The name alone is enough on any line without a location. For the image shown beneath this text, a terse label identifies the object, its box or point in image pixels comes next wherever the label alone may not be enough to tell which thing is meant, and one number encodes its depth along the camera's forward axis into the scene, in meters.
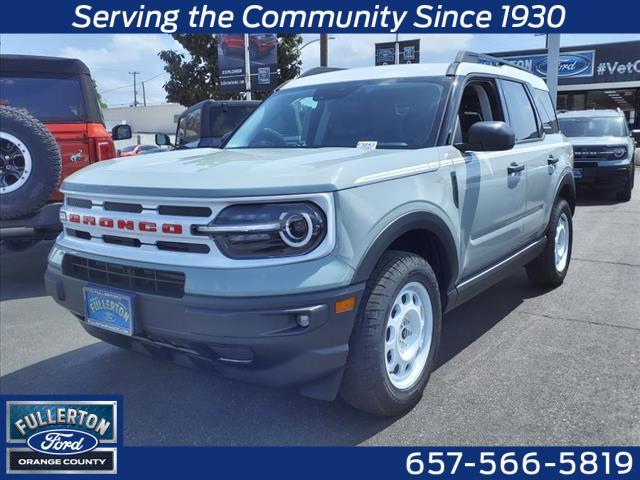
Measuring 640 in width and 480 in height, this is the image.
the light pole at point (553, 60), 16.62
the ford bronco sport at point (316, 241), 2.49
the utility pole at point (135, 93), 92.19
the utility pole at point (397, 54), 20.20
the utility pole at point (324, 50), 21.31
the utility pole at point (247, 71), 22.98
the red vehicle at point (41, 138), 5.20
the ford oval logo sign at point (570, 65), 27.10
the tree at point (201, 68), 26.47
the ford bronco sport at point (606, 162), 11.23
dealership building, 26.16
